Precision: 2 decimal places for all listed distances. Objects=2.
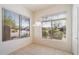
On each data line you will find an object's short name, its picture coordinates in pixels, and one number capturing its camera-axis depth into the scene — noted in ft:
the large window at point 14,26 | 6.42
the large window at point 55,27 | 6.81
